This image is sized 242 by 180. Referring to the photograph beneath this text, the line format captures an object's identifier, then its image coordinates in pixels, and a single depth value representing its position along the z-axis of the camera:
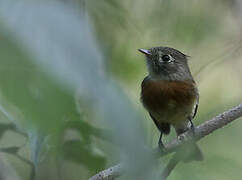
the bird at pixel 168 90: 3.90
